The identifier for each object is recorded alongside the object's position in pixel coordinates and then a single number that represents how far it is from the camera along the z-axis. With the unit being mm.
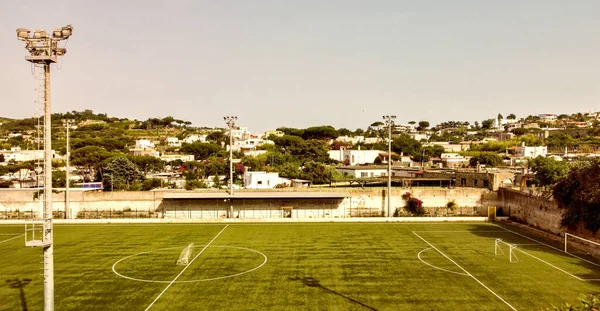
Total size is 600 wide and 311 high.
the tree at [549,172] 58562
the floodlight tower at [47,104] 14086
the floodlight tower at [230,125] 43188
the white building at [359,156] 110125
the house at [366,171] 76312
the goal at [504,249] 26978
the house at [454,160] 106400
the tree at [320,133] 150000
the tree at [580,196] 29656
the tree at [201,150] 122125
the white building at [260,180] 65000
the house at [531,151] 118062
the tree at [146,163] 89481
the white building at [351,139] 165000
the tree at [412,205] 45847
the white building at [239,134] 180650
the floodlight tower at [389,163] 42094
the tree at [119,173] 75312
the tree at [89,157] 86250
